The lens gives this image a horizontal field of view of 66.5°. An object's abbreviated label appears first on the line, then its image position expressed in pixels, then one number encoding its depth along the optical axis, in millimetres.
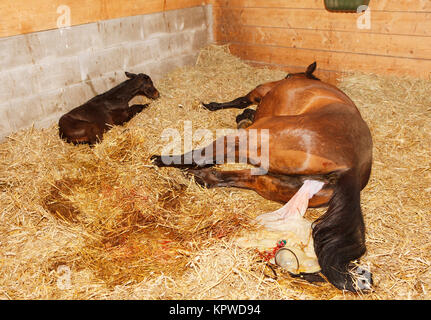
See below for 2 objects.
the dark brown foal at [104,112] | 3590
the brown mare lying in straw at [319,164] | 2010
